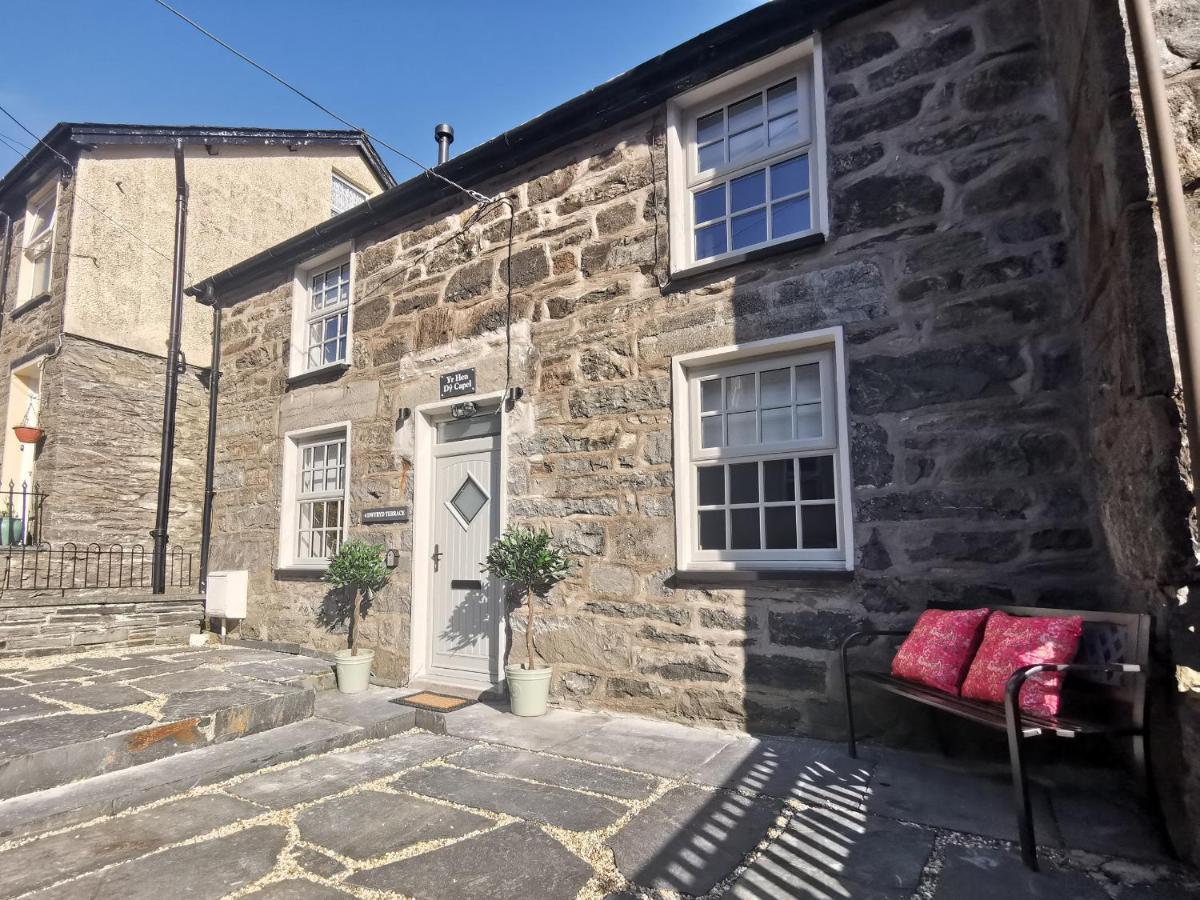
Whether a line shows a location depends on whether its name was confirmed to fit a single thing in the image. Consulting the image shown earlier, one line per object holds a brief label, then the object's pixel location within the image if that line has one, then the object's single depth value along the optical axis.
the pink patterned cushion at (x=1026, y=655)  2.70
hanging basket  8.43
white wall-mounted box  7.14
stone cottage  3.10
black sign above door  5.67
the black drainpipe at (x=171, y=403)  8.60
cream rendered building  8.66
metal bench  2.38
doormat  4.74
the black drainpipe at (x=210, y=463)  7.84
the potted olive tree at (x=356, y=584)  5.39
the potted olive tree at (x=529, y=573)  4.61
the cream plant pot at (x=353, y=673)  5.37
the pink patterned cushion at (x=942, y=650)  3.11
